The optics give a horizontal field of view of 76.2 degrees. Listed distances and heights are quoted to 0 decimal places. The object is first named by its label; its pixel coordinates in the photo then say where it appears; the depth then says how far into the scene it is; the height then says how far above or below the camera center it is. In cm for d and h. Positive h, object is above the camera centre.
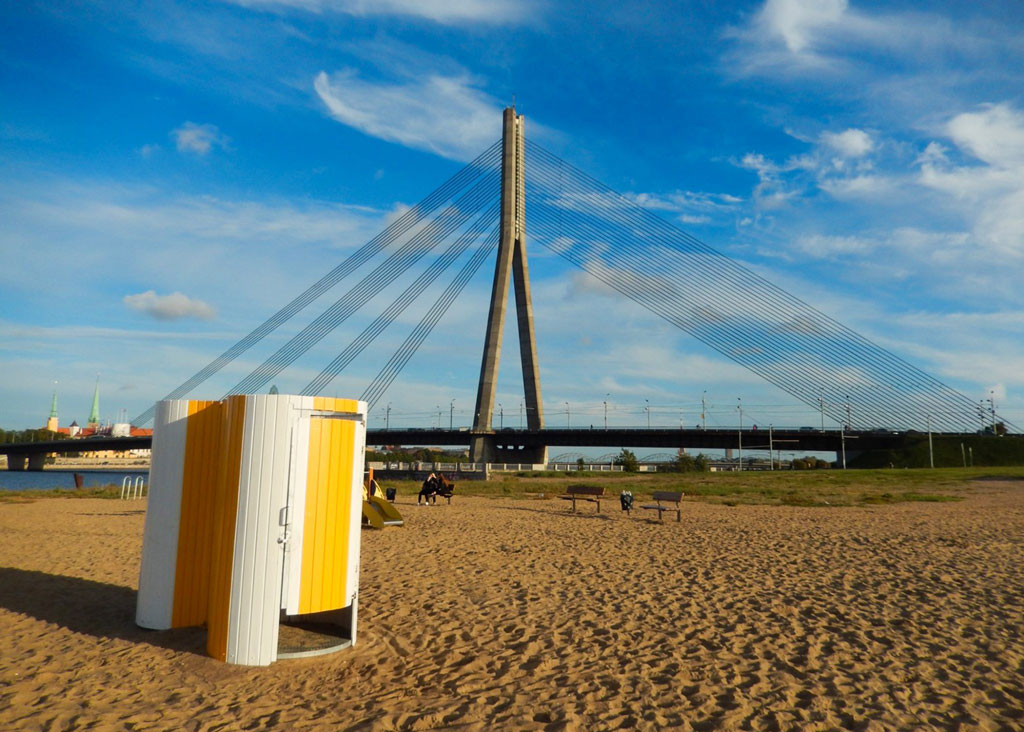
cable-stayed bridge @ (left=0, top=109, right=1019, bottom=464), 4359 +198
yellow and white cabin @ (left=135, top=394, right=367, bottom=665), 573 -78
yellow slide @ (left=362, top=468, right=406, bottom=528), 1440 -162
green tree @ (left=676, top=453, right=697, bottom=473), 6178 -130
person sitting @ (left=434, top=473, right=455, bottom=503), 2134 -147
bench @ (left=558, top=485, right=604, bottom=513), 1915 -133
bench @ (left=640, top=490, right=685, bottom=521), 1688 -126
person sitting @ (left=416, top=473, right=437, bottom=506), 2128 -149
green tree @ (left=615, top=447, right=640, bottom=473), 6188 -128
